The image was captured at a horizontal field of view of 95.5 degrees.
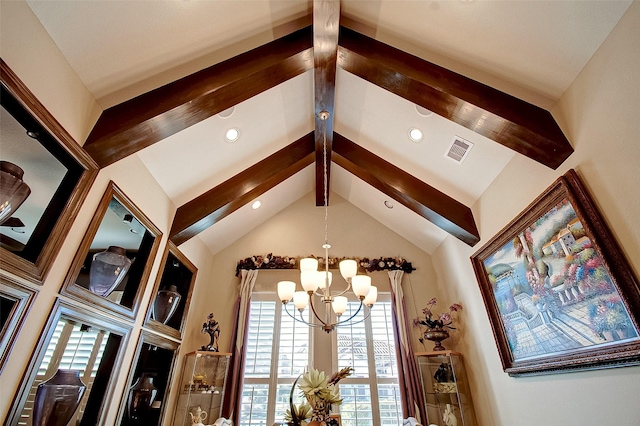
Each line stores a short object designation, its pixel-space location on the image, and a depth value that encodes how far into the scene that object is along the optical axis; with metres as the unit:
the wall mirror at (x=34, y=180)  1.57
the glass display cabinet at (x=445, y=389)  3.30
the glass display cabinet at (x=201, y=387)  3.41
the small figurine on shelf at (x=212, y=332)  3.80
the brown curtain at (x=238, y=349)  3.60
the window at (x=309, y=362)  3.73
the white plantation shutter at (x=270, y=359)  3.74
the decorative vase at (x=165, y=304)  3.17
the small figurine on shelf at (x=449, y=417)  3.23
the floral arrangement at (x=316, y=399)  2.21
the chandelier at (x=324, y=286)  2.57
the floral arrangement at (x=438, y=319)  3.74
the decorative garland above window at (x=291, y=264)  4.51
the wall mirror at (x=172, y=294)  3.15
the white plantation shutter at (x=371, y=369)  3.72
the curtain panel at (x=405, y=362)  3.55
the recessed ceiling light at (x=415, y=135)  3.03
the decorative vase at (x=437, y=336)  3.70
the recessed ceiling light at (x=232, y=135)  3.08
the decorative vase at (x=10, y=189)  1.54
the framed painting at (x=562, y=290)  1.68
